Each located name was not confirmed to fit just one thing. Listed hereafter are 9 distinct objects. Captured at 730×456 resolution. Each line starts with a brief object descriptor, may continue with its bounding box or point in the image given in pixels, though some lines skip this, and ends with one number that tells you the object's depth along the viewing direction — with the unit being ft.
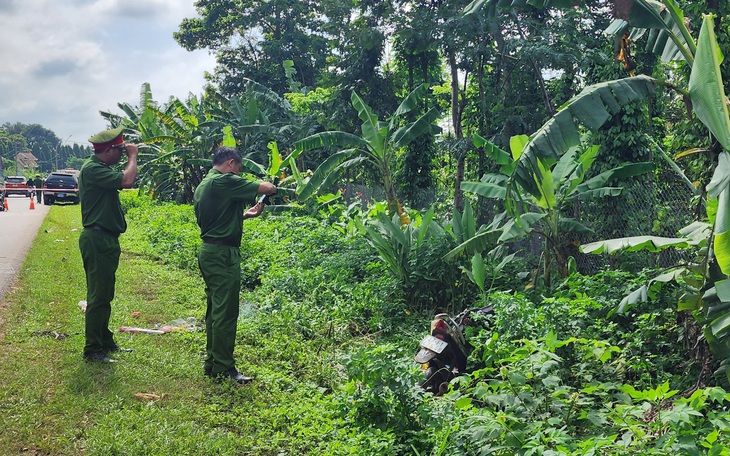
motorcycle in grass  17.35
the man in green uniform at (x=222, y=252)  18.38
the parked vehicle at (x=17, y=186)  117.63
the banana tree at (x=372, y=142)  35.17
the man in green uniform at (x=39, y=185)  102.61
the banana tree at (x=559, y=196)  23.90
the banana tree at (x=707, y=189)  13.17
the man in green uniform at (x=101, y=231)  19.49
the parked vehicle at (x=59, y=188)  91.66
